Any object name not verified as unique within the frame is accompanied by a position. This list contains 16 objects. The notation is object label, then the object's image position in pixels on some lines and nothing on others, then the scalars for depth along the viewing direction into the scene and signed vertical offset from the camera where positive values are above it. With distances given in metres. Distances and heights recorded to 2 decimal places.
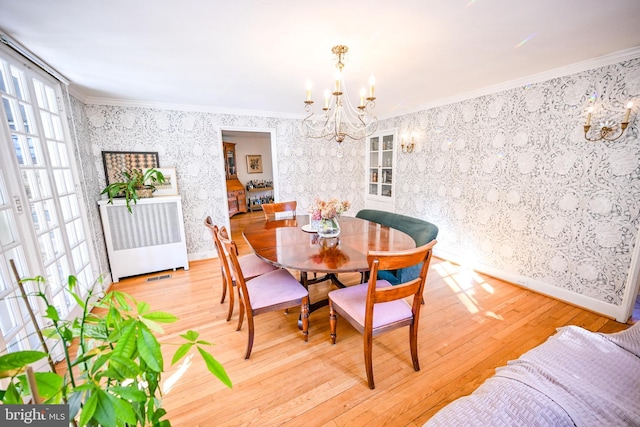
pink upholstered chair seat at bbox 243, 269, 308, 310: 1.84 -0.95
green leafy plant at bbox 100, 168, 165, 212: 2.96 -0.15
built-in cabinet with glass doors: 4.45 -0.08
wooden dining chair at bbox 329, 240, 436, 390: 1.41 -0.95
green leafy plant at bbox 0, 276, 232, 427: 0.46 -0.39
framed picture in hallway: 7.73 +0.21
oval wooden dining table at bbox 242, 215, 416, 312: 1.68 -0.64
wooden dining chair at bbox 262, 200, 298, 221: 3.20 -0.52
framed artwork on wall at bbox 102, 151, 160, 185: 3.16 +0.15
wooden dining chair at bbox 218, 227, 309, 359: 1.75 -0.95
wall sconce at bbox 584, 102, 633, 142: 2.04 +0.26
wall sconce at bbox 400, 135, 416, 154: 3.95 +0.32
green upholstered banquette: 2.35 -0.69
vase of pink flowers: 2.19 -0.42
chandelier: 3.43 +0.82
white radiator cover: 3.04 -0.81
